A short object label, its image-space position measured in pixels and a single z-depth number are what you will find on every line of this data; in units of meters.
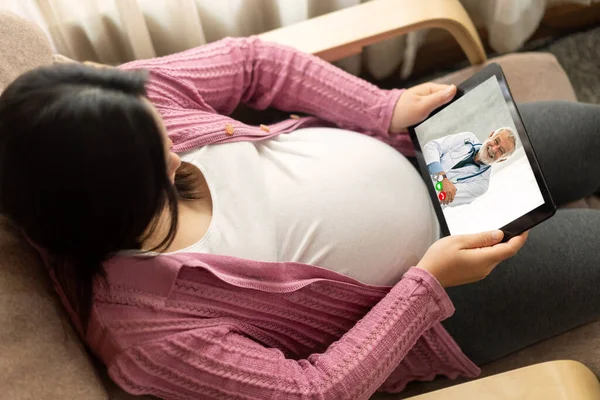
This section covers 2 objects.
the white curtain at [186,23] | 1.07
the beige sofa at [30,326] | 0.62
